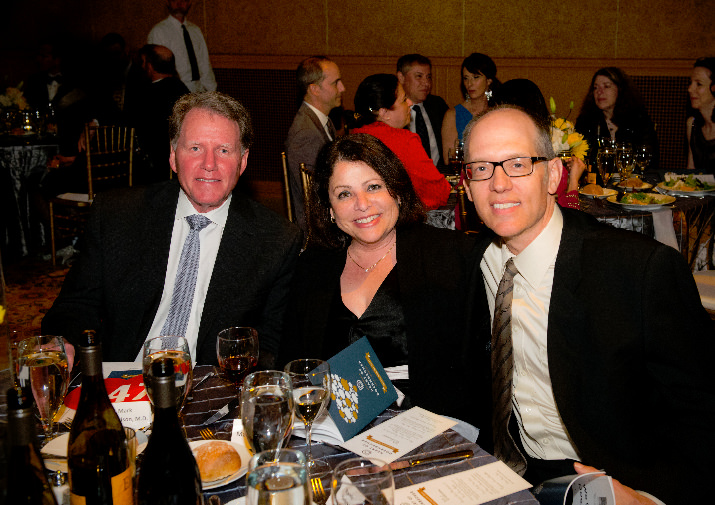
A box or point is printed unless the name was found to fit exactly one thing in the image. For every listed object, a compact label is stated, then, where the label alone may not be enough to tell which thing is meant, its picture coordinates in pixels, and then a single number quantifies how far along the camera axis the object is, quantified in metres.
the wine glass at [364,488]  0.93
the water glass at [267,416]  1.16
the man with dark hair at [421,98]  6.24
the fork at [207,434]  1.35
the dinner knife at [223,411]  1.42
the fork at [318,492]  1.12
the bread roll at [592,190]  3.93
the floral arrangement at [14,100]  6.68
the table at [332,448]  1.16
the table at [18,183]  5.92
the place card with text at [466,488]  1.13
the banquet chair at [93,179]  5.24
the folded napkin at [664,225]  3.54
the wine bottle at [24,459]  0.88
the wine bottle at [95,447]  1.02
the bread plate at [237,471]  1.15
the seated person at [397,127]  3.86
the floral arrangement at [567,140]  3.58
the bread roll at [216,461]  1.17
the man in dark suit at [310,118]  4.88
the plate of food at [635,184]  4.05
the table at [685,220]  3.53
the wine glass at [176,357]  1.34
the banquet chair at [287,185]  4.41
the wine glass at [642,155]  4.01
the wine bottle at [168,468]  1.07
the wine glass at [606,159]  4.02
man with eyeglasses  1.49
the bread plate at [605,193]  3.88
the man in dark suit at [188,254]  2.23
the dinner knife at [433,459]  1.23
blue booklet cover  1.38
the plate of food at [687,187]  3.93
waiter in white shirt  7.04
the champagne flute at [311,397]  1.27
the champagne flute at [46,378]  1.32
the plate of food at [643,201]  3.50
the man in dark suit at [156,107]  5.50
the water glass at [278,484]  0.82
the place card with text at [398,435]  1.30
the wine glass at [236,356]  1.52
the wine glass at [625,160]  3.97
